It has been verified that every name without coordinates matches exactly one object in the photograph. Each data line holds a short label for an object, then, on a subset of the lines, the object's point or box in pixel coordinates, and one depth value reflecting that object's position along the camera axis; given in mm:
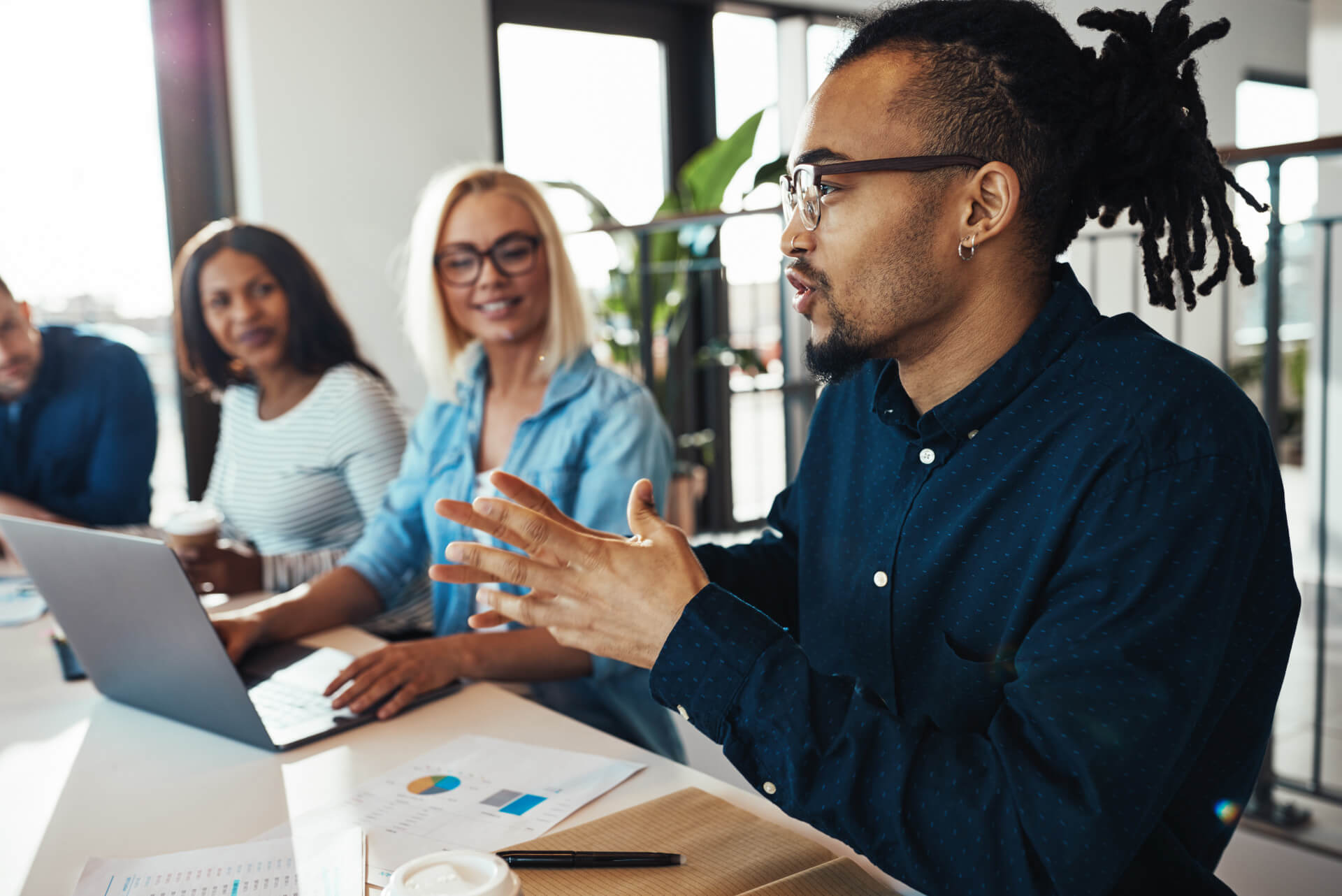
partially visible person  2406
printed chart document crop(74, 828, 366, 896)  805
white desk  917
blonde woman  1631
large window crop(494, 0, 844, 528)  4043
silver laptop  1062
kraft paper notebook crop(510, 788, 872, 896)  790
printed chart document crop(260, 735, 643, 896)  882
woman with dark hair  2092
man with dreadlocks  728
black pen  814
